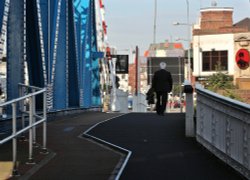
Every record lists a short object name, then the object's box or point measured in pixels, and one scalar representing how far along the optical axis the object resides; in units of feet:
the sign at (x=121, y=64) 231.91
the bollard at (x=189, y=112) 41.01
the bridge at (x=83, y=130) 27.96
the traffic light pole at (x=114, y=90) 158.10
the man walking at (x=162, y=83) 60.49
